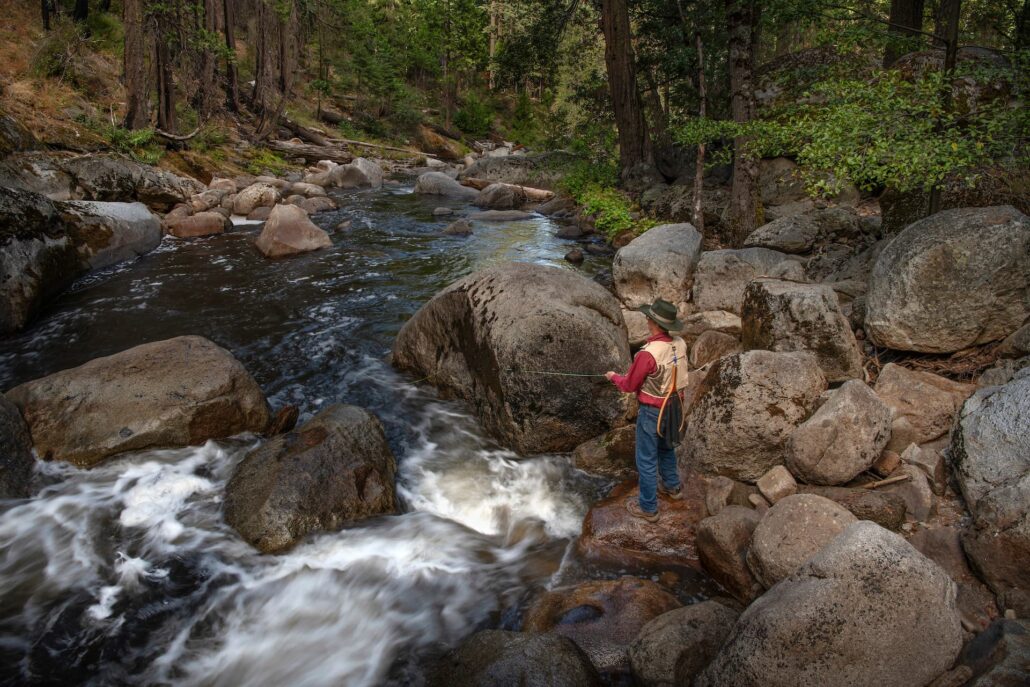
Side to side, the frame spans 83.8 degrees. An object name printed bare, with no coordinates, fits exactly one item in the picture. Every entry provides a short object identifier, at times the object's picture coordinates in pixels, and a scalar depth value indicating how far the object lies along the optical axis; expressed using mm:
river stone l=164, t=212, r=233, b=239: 16266
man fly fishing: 5227
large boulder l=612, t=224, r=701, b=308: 10328
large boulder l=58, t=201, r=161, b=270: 12469
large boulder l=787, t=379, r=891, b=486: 5156
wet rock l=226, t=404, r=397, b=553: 5480
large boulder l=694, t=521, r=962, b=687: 3199
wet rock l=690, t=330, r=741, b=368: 7965
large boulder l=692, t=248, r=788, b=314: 9500
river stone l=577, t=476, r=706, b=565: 5324
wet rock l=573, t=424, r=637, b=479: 6578
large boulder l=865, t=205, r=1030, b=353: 5809
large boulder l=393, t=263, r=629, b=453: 6734
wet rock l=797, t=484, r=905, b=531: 4781
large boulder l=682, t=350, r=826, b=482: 5730
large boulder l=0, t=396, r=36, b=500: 5801
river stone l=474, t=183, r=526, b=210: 22828
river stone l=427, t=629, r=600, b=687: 3643
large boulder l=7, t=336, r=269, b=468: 6375
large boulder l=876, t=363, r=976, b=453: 5496
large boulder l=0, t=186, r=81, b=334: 9750
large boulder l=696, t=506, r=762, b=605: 4668
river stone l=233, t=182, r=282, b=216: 19203
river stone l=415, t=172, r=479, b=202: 24980
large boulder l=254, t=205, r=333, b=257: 14763
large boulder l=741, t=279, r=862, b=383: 6426
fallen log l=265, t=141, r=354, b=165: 28859
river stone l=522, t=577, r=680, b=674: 4191
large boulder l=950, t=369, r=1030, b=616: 3938
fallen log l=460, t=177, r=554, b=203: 24338
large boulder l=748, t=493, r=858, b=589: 4293
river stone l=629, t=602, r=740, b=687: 3709
